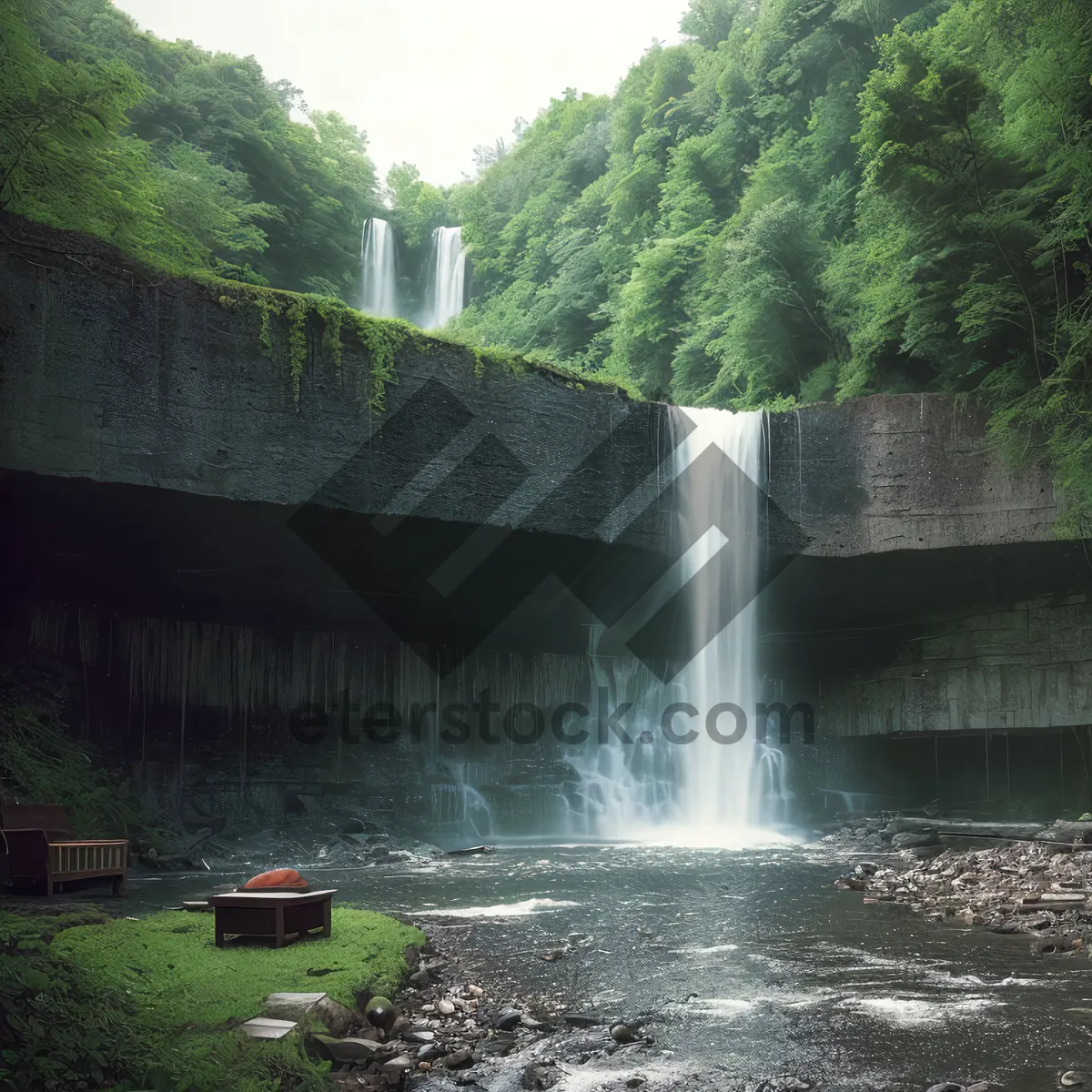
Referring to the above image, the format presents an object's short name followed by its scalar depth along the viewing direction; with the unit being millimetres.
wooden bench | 8203
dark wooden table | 5922
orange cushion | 6487
